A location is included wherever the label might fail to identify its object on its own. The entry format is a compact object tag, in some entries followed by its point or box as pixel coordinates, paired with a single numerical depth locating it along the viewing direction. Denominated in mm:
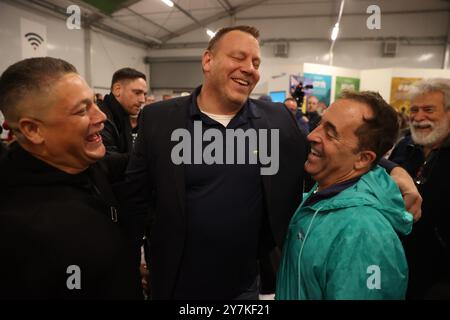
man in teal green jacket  956
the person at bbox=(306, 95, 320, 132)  4891
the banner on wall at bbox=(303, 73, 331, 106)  8484
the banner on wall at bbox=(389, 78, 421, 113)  8328
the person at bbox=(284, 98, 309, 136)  4067
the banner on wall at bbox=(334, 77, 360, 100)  8945
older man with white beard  1661
